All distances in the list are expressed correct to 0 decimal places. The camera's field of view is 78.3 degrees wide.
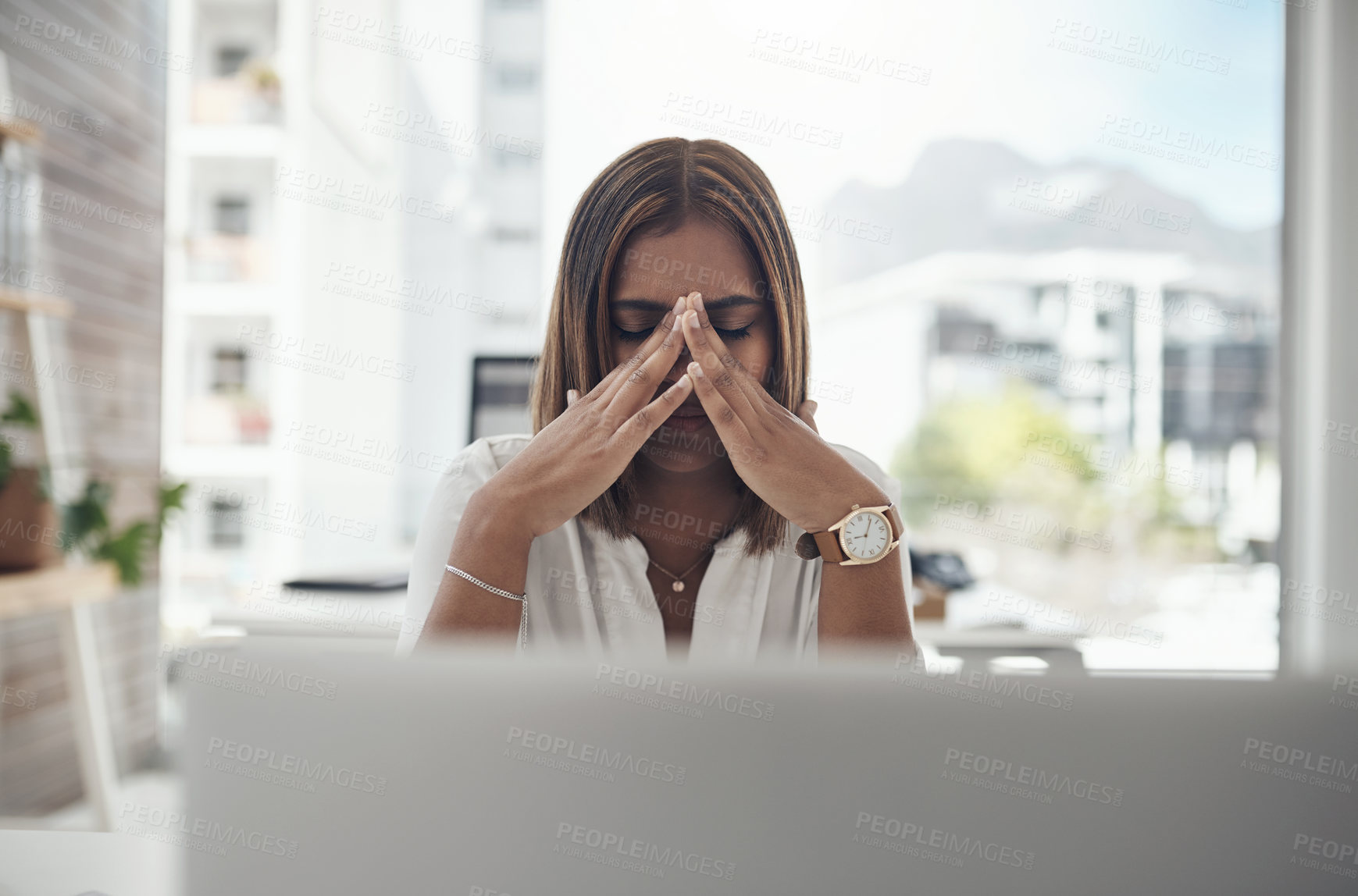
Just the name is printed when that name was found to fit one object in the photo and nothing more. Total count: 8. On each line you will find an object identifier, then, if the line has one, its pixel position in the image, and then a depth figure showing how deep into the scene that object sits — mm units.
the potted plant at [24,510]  2205
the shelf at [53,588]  2121
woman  942
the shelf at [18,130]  2262
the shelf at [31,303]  2240
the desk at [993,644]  1705
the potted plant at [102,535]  2428
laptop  350
